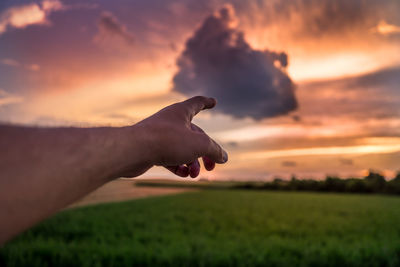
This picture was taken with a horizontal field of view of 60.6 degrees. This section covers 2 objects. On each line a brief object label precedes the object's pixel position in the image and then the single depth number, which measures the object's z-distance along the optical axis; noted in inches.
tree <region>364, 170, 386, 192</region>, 1839.3
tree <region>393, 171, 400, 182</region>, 1846.0
